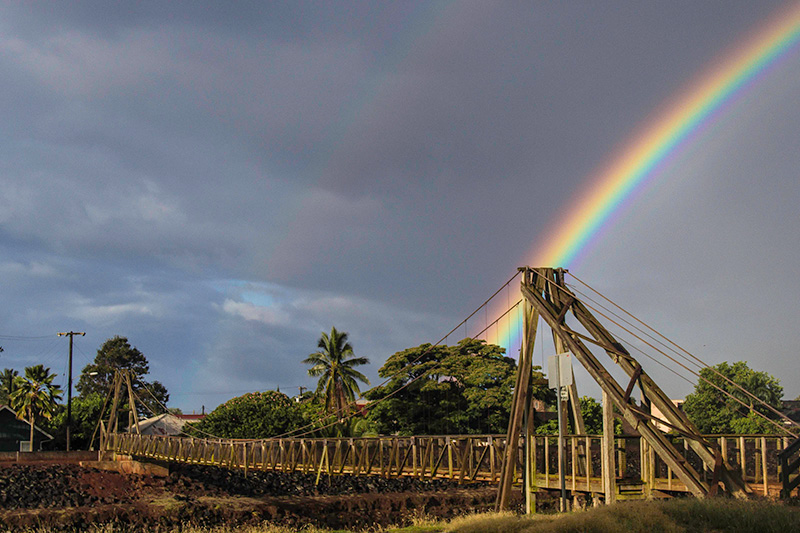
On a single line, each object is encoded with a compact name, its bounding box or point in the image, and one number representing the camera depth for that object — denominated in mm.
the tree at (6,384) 85150
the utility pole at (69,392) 49125
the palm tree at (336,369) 59188
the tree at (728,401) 52250
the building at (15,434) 53094
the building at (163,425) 65438
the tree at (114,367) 87500
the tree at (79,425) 56531
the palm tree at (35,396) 51750
